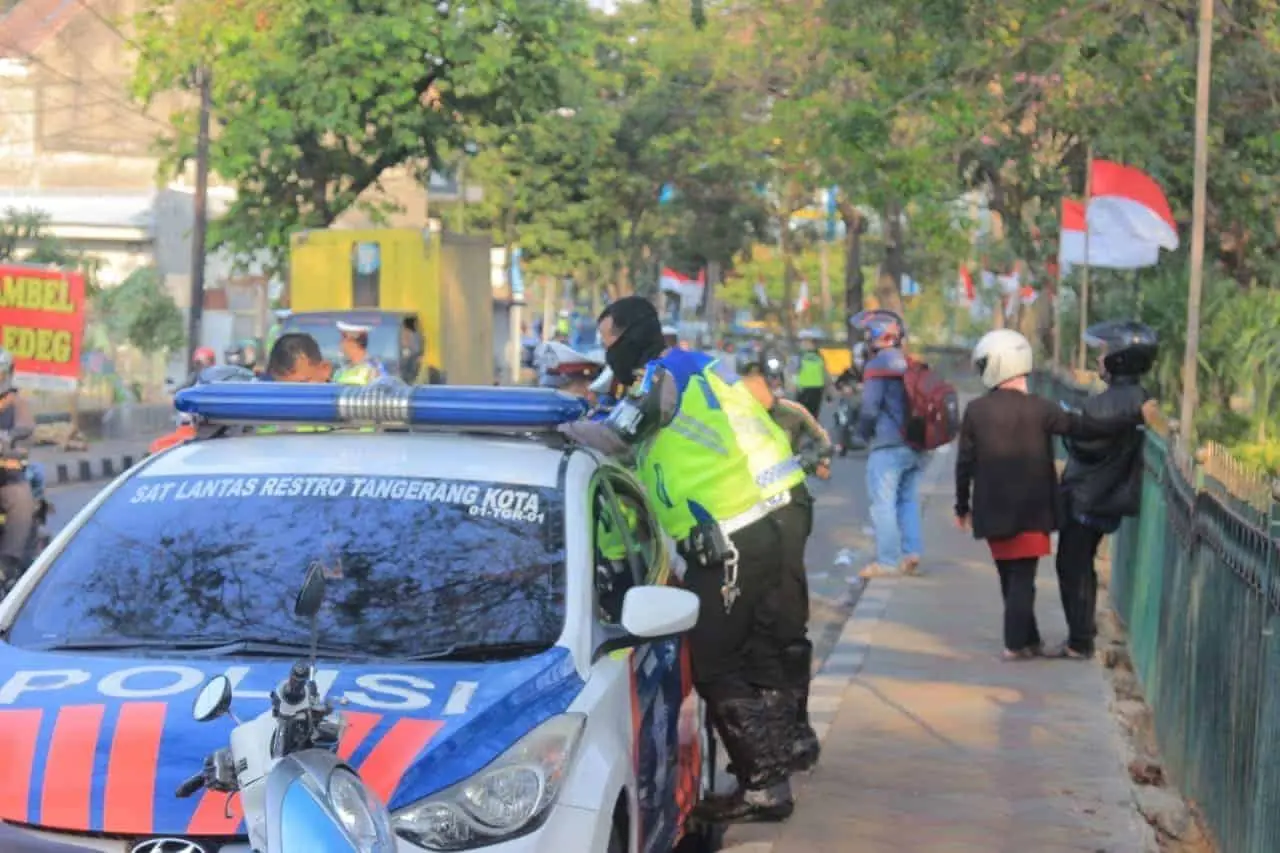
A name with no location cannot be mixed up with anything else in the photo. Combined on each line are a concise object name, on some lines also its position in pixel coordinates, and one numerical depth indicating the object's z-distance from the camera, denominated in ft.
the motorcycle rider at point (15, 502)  40.65
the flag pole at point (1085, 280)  67.92
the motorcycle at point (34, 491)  40.86
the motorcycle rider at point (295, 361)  35.55
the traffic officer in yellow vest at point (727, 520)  24.30
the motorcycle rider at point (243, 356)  93.69
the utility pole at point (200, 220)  114.32
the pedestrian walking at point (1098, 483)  39.04
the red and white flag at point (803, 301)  289.33
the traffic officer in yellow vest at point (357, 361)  39.52
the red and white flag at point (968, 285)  205.20
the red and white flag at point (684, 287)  206.39
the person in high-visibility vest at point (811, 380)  106.32
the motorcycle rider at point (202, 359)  79.05
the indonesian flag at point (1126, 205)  59.31
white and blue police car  15.34
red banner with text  91.20
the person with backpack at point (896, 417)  52.19
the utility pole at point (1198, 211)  41.06
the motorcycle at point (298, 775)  11.78
